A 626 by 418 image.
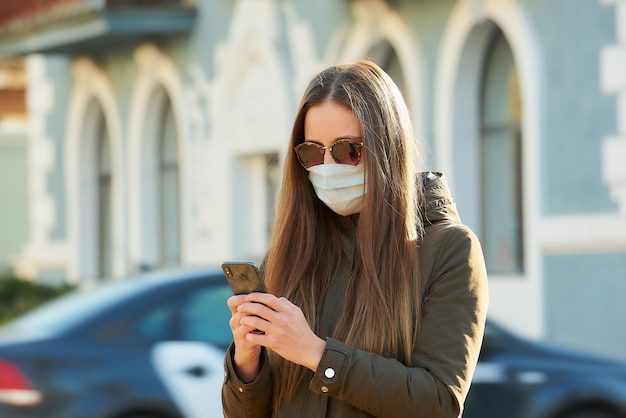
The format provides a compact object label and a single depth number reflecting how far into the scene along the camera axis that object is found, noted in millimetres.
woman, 4223
